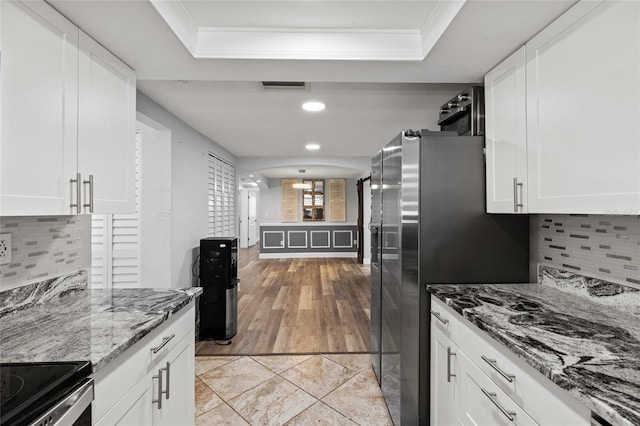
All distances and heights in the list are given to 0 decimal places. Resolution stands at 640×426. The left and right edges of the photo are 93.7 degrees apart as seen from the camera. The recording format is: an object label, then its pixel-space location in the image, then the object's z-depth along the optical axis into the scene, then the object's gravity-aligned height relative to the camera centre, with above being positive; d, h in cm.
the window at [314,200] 845 +46
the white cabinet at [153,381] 98 -64
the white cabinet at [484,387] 88 -62
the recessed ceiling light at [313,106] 260 +98
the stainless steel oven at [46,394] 70 -44
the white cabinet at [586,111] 99 +41
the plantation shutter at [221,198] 385 +26
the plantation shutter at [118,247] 267 -28
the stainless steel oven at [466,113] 183 +69
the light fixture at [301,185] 816 +85
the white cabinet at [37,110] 101 +39
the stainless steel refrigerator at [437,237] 169 -12
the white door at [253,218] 1138 -7
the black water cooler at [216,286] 312 -73
